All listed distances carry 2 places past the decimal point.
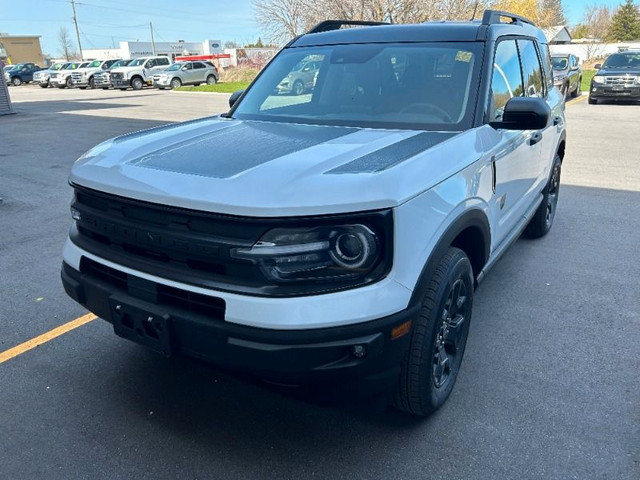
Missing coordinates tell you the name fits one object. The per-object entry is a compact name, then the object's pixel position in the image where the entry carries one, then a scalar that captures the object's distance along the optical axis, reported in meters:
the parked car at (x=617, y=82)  16.58
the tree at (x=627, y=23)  67.31
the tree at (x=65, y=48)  110.31
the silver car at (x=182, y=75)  31.11
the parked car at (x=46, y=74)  37.03
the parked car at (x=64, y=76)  35.66
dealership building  67.31
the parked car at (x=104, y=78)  32.62
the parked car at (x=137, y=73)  32.19
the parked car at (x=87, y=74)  34.53
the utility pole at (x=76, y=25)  72.85
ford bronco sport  2.01
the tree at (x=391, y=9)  23.98
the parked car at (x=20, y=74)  42.44
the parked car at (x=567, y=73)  16.22
